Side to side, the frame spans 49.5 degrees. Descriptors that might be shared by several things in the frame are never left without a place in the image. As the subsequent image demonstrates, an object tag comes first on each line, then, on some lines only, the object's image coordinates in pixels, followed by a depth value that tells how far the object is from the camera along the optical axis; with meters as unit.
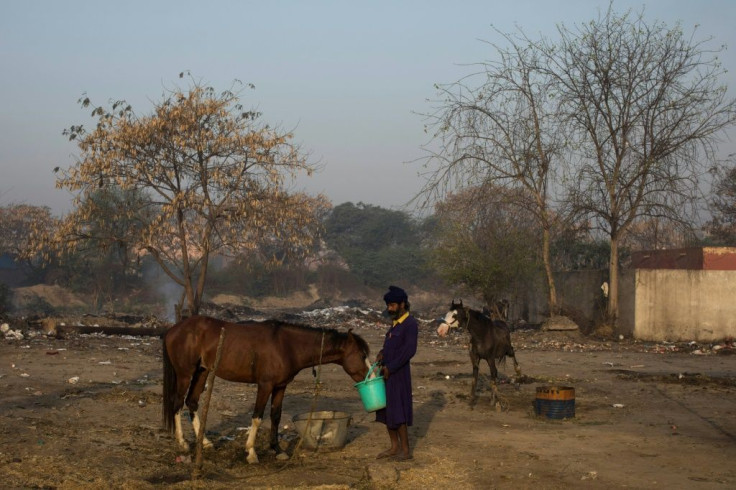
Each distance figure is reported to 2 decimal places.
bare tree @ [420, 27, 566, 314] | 25.47
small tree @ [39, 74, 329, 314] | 21.98
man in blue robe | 8.55
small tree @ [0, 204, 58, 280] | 55.88
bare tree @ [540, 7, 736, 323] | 24.56
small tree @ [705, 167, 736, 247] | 38.09
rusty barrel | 11.05
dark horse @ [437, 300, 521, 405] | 12.73
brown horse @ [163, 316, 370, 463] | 9.03
